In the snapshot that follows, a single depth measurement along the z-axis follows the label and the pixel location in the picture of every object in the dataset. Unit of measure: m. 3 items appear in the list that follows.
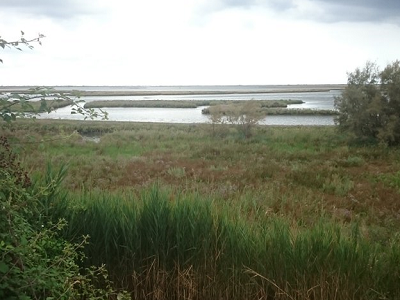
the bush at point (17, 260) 2.92
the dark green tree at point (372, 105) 27.47
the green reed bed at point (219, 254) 5.04
